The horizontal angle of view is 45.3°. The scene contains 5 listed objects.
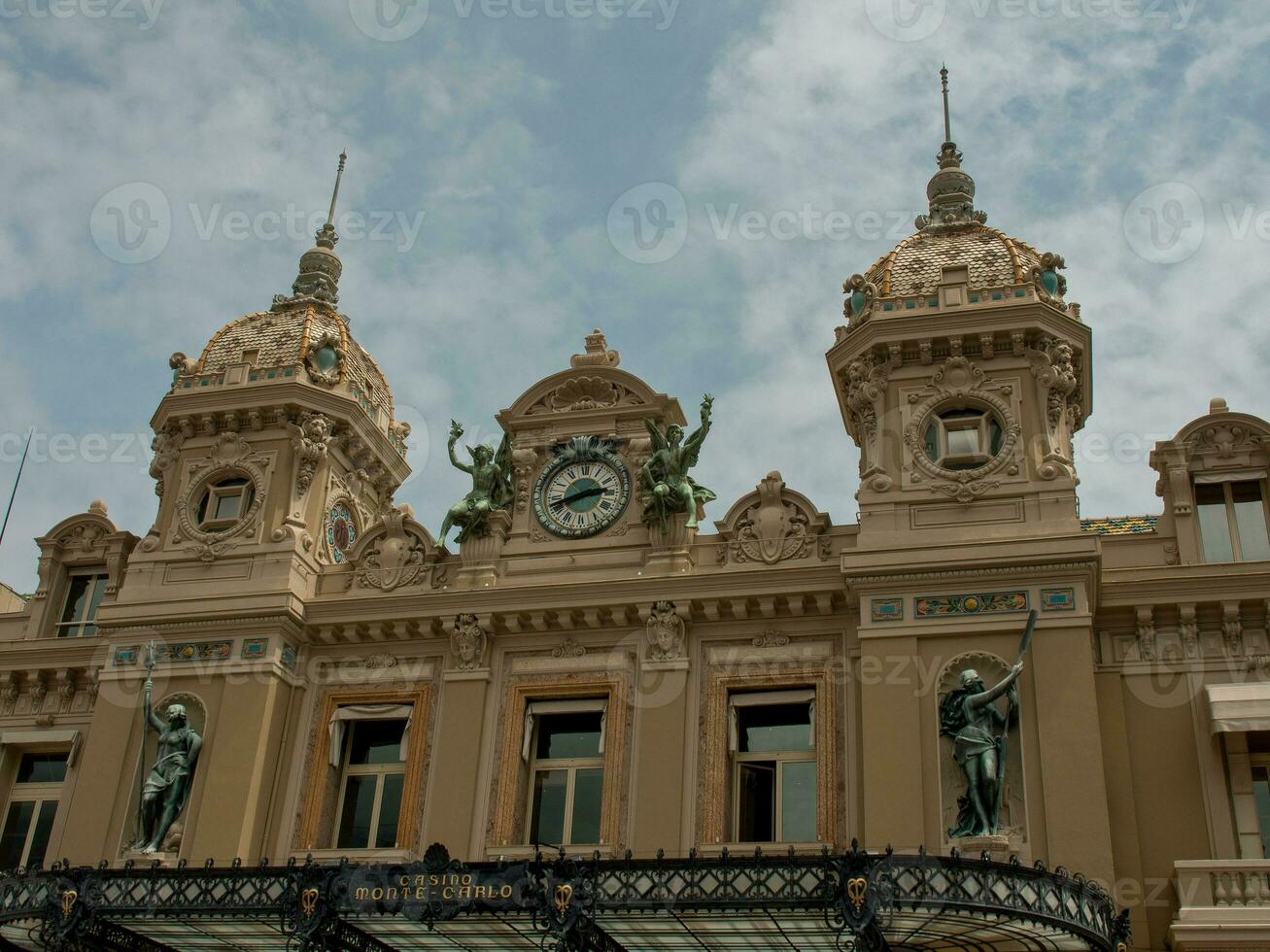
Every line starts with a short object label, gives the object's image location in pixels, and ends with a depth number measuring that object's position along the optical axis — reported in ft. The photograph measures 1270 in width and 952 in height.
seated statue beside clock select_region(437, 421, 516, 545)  85.92
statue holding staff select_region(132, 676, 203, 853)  79.00
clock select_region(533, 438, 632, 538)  85.40
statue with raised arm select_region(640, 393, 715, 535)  82.84
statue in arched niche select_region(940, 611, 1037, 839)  68.44
